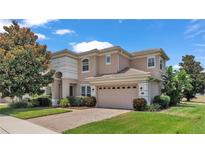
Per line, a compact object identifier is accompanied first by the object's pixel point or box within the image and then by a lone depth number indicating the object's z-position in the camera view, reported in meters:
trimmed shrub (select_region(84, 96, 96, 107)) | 13.97
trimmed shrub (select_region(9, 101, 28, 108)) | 15.05
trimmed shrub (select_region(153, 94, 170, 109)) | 12.62
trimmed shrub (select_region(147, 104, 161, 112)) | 11.30
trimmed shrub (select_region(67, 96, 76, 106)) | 14.76
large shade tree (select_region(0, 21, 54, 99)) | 13.50
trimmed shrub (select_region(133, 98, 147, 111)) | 11.42
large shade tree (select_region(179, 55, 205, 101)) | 24.00
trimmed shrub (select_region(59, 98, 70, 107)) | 14.36
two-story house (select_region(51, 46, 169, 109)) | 12.56
